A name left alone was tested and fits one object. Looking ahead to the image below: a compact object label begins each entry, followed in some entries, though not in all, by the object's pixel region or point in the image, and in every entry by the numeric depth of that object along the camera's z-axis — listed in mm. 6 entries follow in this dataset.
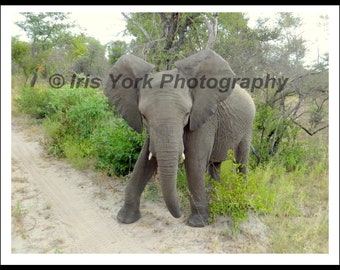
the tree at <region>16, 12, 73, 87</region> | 15102
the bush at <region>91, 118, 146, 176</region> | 6207
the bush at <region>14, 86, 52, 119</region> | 11000
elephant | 3779
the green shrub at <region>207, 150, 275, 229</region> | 4551
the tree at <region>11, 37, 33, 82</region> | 14664
